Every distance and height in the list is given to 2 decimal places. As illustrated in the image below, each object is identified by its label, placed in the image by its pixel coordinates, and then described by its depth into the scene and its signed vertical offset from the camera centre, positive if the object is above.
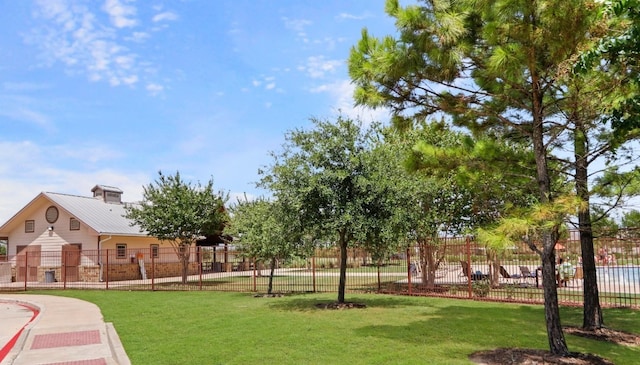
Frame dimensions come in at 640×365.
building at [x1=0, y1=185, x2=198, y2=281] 29.77 +0.07
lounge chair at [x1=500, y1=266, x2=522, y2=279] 19.21 -1.75
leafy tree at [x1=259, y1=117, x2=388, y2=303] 13.35 +1.43
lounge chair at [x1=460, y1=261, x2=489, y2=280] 17.28 -1.55
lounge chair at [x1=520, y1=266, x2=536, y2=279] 18.73 -1.62
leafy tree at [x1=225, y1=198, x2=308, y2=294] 14.20 +0.18
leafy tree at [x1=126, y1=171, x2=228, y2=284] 25.67 +1.41
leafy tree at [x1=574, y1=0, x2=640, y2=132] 4.95 +1.95
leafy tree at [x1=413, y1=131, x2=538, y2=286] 8.37 +1.10
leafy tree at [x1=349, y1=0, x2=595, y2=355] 6.99 +2.64
